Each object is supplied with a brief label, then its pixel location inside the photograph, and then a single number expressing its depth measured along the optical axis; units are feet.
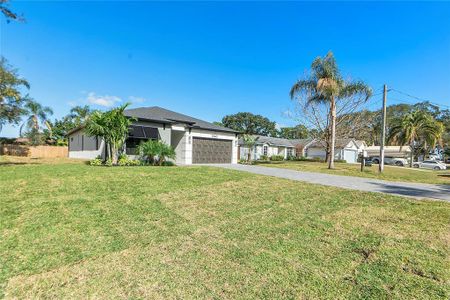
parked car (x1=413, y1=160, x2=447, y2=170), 97.52
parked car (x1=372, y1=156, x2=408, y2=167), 119.38
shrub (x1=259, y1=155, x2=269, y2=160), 107.36
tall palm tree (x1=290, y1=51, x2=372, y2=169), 60.75
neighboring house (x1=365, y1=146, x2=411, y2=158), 154.19
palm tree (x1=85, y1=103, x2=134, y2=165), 44.98
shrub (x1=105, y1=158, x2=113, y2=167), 43.85
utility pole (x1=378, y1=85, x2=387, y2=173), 53.47
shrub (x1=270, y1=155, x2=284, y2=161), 111.61
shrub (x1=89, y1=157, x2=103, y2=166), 44.65
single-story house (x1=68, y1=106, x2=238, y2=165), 53.21
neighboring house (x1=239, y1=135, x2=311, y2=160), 111.14
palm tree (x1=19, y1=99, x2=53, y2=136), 98.04
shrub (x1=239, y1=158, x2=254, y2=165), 71.98
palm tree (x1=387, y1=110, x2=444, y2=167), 93.20
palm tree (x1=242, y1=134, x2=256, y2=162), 83.72
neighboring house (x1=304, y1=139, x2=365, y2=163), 123.24
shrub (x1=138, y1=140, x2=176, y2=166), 48.21
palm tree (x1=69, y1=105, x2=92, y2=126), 121.17
